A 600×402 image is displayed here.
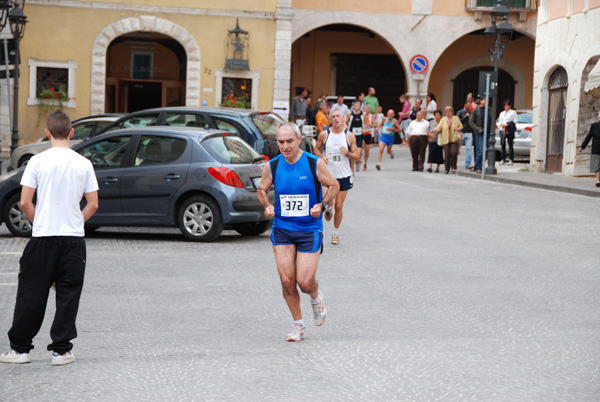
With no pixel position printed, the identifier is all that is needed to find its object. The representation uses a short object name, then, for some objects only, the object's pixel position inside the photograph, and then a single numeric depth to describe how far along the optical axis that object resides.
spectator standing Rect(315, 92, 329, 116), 34.38
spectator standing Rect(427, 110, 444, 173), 29.62
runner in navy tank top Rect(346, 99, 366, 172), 27.94
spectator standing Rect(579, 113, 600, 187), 23.47
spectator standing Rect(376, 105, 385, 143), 36.94
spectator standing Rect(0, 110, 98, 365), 6.54
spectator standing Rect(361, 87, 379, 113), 38.53
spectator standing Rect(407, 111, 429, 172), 29.78
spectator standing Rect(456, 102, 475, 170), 29.53
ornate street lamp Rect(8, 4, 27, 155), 25.28
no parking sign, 40.41
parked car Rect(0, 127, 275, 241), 13.41
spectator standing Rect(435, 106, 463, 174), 28.78
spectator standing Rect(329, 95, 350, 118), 30.33
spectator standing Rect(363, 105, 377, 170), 29.72
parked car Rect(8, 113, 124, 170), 22.75
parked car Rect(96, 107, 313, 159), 17.12
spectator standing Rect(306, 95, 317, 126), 34.66
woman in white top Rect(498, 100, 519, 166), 32.03
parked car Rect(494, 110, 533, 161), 33.75
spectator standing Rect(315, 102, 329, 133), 33.50
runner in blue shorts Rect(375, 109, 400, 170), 31.67
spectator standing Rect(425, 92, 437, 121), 36.75
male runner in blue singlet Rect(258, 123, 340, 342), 7.51
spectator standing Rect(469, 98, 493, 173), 28.88
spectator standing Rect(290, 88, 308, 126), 34.34
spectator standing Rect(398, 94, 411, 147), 38.25
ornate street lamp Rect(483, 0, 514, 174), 28.00
